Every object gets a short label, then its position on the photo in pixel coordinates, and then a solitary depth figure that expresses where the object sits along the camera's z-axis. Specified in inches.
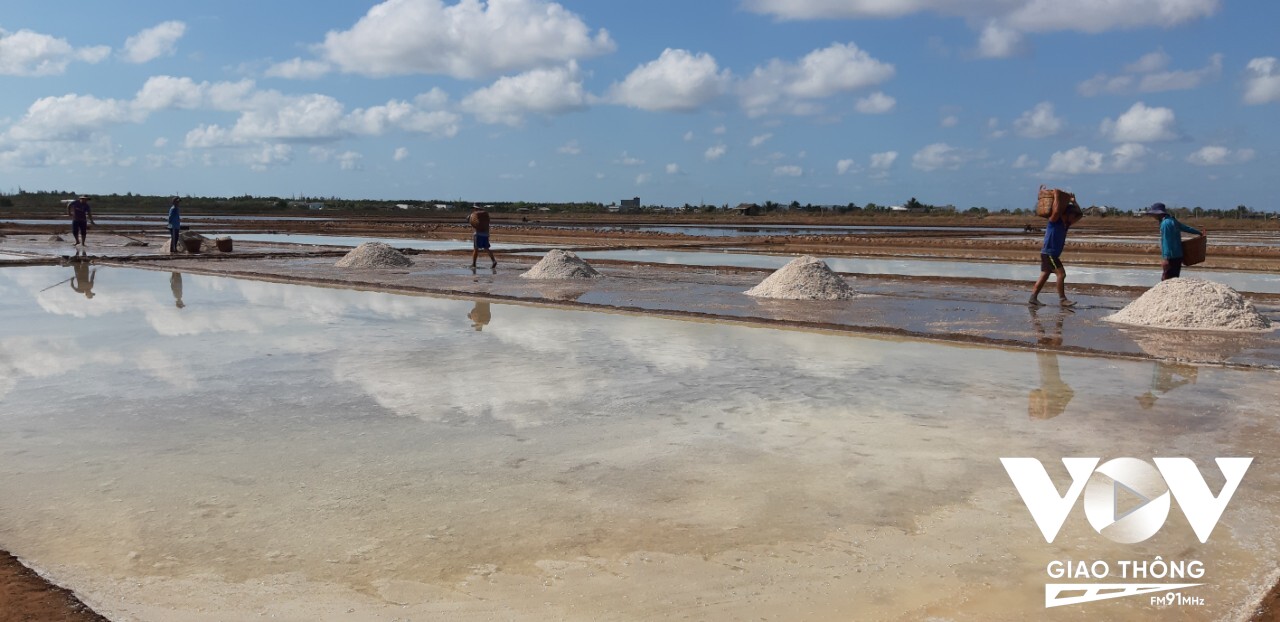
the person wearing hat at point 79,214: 780.6
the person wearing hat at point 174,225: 692.7
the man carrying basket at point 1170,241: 361.1
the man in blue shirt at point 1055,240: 381.1
